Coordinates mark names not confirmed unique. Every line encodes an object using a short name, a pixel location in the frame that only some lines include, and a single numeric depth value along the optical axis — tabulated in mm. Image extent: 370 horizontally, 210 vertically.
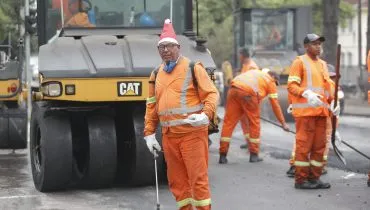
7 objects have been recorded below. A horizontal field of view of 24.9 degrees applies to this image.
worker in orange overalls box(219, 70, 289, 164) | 11867
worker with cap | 9352
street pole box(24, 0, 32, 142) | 17875
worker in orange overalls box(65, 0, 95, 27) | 10312
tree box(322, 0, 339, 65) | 24684
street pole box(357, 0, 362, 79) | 39375
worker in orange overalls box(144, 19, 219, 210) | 7191
